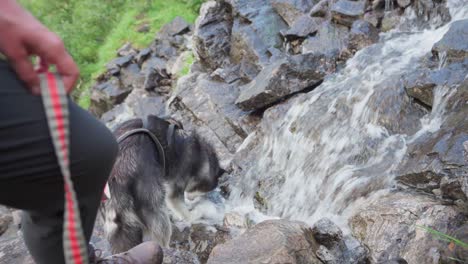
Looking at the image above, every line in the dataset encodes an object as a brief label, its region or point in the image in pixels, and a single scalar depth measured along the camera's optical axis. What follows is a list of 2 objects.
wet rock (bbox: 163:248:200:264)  3.29
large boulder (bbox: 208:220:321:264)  2.76
